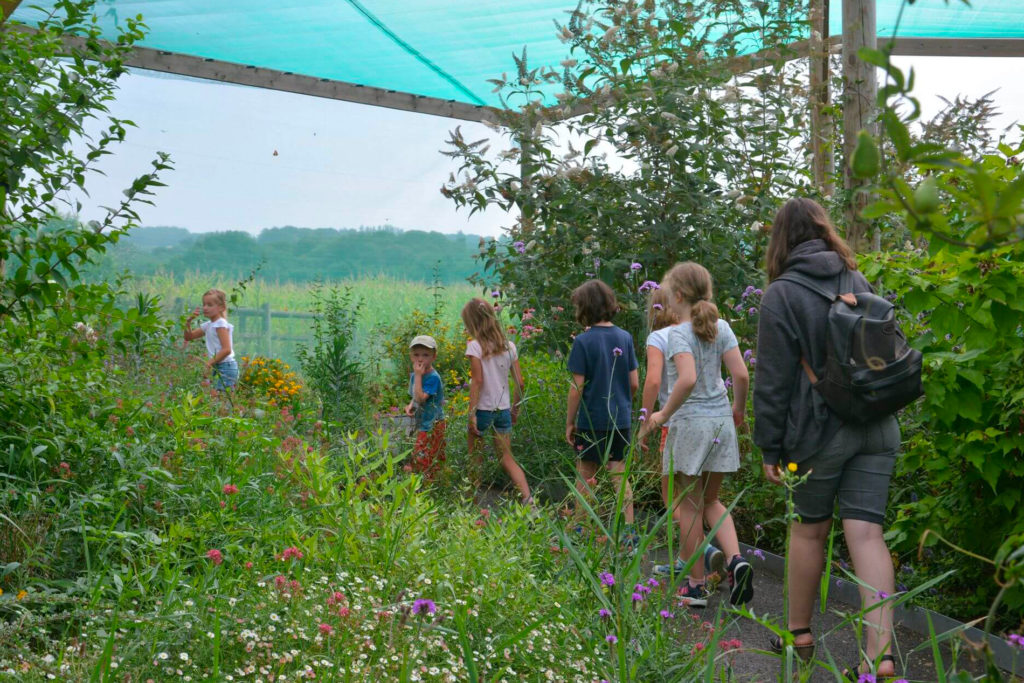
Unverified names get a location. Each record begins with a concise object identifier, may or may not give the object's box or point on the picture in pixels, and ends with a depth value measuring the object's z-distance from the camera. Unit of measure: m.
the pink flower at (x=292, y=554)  2.81
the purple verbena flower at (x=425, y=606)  2.24
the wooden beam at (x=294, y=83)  9.20
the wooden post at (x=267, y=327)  12.26
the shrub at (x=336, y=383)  7.38
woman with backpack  3.23
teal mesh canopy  7.64
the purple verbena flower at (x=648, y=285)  5.67
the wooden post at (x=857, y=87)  5.47
